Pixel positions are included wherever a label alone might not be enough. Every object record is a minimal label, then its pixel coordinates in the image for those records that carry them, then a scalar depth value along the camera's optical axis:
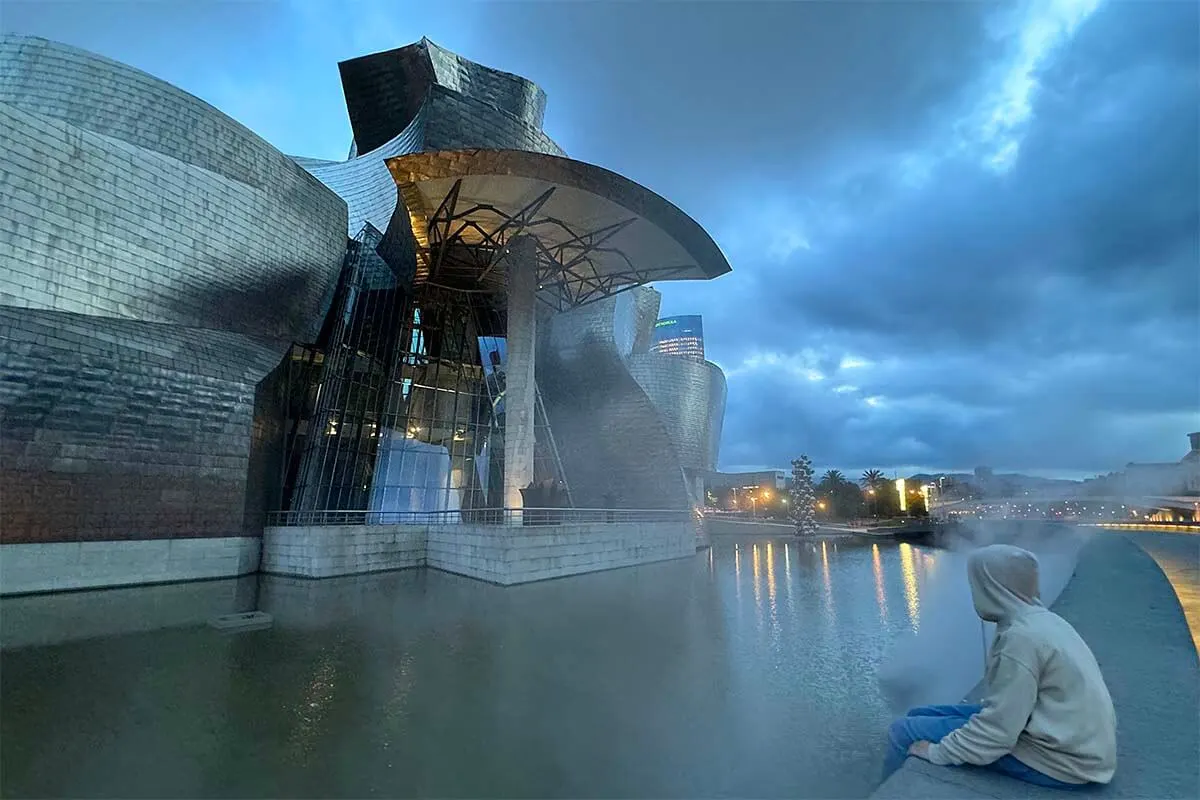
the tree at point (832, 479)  61.67
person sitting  2.21
